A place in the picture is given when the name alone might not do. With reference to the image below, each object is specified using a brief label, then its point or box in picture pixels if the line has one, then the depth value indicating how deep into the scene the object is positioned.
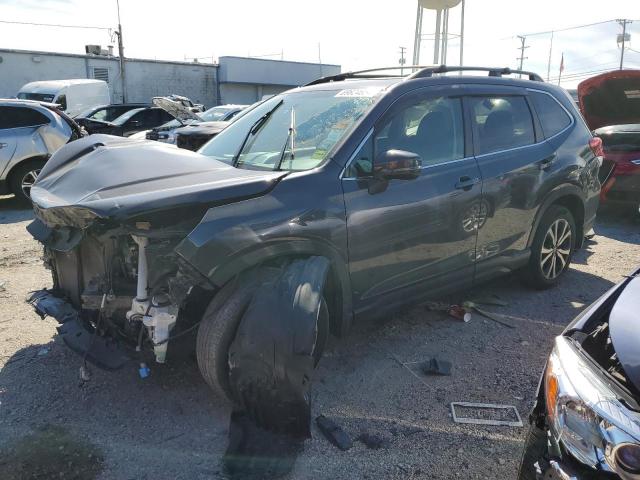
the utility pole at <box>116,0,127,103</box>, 27.83
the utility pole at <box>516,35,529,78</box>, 63.19
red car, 7.46
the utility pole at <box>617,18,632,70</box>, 54.85
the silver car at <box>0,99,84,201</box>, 8.80
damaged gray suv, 2.63
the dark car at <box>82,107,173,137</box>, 12.42
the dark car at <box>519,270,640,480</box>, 1.57
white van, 17.42
